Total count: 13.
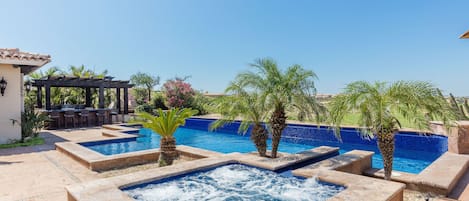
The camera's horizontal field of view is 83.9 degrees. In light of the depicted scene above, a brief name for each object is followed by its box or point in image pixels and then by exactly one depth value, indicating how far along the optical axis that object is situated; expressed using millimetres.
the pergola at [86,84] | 18131
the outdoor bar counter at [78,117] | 17377
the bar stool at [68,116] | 17809
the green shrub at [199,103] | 25730
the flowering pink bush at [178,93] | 25234
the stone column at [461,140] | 7980
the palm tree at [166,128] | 7625
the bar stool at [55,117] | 17184
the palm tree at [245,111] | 7938
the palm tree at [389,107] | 5520
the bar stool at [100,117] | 19375
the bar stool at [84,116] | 18500
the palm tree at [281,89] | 7609
